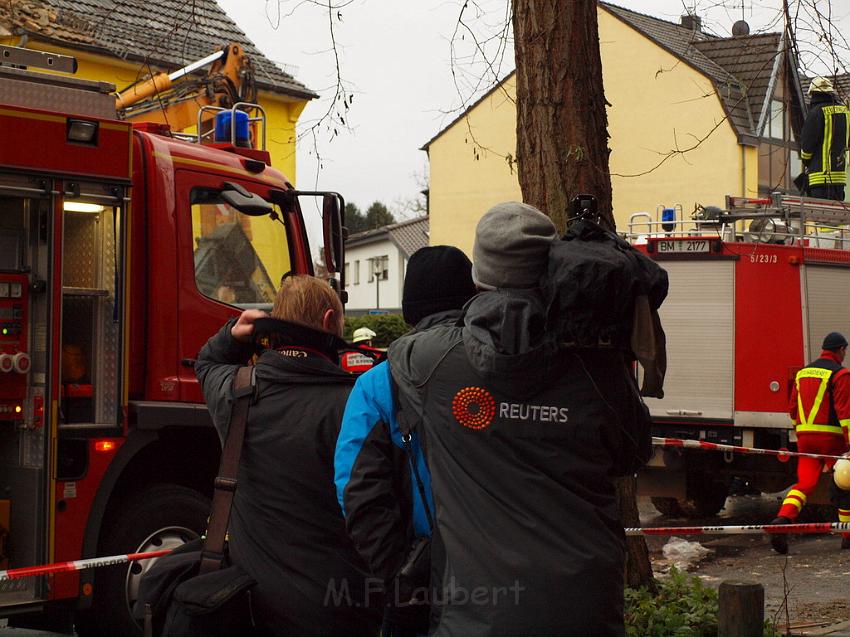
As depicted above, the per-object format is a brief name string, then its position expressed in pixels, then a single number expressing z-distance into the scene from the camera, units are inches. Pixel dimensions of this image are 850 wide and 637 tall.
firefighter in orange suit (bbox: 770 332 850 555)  397.4
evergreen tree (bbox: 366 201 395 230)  3198.8
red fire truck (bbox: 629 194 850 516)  445.4
